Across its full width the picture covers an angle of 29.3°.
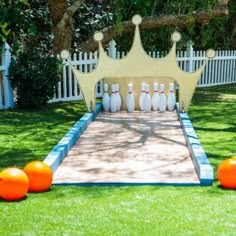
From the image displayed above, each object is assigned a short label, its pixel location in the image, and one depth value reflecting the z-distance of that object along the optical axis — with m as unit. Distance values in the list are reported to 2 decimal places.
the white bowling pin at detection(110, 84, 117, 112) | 9.52
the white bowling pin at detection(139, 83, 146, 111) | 9.48
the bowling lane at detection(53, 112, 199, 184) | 4.89
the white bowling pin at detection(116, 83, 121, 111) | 9.52
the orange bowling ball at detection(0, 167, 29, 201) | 4.17
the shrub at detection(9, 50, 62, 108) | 10.16
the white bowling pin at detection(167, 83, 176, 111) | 9.52
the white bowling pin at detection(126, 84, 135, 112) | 9.45
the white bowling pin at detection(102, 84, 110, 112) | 9.60
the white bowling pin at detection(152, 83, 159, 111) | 9.48
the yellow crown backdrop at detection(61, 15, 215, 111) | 8.96
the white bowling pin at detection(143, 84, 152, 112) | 9.47
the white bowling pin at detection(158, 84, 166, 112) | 9.46
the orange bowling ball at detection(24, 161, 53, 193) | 4.42
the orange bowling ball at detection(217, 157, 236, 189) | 4.46
